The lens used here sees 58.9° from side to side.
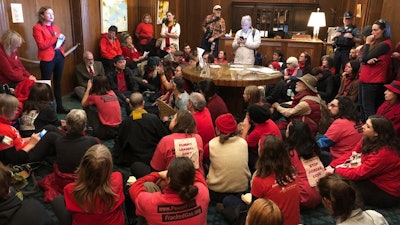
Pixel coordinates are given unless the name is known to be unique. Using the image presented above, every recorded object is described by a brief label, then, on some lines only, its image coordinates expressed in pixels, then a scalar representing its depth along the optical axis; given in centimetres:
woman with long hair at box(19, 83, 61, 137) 328
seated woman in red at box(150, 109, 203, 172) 261
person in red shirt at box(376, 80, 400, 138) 356
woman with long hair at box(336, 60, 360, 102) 485
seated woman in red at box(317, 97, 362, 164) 312
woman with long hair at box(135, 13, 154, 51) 750
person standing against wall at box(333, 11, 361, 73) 602
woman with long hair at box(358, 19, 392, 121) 411
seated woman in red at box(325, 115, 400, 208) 265
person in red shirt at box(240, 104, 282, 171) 306
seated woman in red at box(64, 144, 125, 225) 184
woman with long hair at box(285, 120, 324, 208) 269
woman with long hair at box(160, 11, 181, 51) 746
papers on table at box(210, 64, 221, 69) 533
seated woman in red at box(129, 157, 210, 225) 178
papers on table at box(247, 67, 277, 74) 504
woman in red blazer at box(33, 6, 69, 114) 461
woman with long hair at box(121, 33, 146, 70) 667
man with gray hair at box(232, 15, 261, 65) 593
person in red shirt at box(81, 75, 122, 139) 396
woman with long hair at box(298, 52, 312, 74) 599
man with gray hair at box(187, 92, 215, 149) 323
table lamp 802
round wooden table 432
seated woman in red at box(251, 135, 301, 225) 208
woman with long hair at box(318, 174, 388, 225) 175
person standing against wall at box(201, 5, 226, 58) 775
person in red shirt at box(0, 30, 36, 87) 410
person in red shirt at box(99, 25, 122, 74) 618
